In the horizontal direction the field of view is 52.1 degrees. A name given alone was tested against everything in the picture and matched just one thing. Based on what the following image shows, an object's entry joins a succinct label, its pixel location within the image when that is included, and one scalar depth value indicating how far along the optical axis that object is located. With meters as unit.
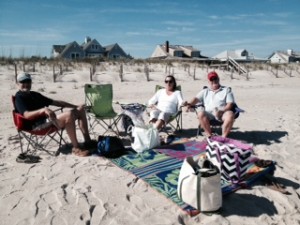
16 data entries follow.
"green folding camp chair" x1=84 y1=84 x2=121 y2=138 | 4.96
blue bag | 3.97
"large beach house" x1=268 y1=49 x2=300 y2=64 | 56.09
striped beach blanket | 3.04
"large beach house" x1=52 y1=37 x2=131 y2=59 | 37.91
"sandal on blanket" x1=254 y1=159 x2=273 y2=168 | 3.45
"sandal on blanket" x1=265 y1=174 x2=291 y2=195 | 3.05
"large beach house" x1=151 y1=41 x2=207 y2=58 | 43.25
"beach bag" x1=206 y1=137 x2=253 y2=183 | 3.07
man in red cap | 4.46
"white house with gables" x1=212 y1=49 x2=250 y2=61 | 50.28
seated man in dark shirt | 3.85
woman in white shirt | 4.73
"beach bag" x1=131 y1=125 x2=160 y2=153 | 4.18
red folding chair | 3.86
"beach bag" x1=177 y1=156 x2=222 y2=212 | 2.57
